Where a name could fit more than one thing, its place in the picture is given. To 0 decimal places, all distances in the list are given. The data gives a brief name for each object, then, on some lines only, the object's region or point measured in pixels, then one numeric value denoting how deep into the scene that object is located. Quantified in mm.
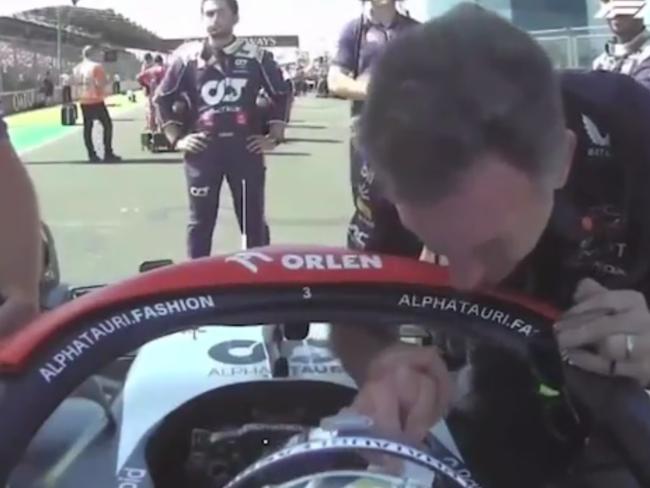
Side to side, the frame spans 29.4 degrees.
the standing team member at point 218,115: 6035
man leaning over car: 1141
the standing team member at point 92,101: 14695
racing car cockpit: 1230
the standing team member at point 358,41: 5461
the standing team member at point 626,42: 5027
